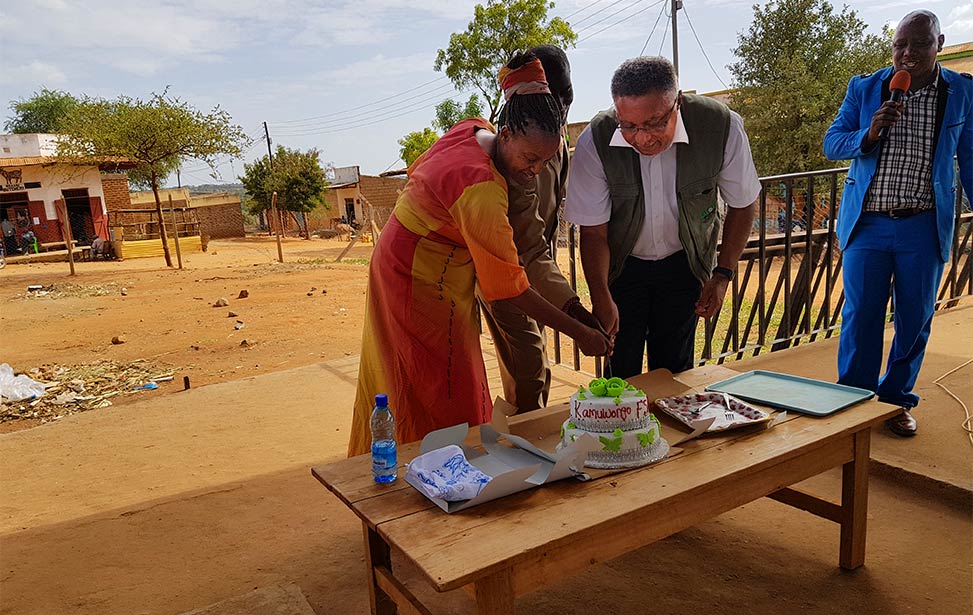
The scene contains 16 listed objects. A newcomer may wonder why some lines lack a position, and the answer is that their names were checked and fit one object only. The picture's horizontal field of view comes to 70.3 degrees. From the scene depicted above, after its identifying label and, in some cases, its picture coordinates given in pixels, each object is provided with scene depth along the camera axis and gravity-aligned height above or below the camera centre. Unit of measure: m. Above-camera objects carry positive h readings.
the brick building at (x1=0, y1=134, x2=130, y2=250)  22.73 +0.82
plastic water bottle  1.87 -0.68
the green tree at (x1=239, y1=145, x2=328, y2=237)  30.42 +0.82
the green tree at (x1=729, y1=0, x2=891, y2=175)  16.06 +2.18
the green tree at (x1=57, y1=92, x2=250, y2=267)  18.47 +2.02
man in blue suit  3.04 -0.17
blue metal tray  2.26 -0.77
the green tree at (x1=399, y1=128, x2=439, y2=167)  25.97 +1.84
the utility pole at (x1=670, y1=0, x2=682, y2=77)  18.03 +3.65
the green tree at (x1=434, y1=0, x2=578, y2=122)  21.52 +4.62
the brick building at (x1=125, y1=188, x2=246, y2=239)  32.99 -0.30
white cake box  1.70 -0.73
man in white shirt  2.60 -0.15
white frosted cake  1.89 -0.68
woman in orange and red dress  2.11 -0.27
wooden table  1.50 -0.78
